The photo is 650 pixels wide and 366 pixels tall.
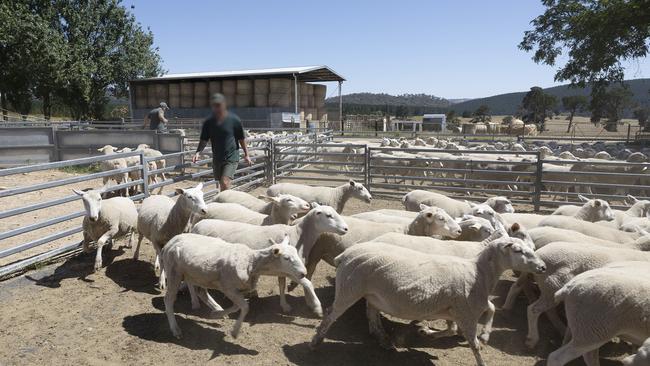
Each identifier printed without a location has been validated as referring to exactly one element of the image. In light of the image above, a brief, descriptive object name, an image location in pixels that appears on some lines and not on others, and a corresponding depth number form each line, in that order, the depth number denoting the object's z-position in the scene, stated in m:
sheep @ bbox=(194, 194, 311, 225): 5.82
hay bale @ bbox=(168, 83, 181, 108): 29.05
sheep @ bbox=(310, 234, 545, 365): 3.64
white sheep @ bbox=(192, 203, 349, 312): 4.85
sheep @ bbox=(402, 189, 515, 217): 7.07
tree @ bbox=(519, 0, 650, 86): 18.52
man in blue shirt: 6.79
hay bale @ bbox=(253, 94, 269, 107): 27.27
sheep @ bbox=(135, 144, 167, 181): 11.36
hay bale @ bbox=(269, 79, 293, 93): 26.91
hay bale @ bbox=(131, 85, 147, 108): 30.34
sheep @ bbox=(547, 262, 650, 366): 3.23
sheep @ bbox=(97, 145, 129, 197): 10.01
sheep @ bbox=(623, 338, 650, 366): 2.70
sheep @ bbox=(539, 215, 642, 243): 5.18
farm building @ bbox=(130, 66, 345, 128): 26.94
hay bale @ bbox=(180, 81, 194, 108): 28.83
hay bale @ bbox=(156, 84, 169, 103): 29.67
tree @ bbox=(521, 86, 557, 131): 61.91
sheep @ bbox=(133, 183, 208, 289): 5.44
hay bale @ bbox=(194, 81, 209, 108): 28.61
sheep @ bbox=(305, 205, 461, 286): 5.12
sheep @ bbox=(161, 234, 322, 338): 4.07
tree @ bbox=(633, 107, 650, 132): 39.33
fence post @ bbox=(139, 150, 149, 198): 7.18
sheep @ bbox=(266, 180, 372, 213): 7.54
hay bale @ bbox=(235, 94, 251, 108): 27.62
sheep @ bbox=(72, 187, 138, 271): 5.46
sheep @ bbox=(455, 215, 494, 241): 5.33
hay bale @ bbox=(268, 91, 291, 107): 27.19
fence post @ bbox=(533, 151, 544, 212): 9.27
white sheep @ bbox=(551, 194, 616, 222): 6.36
